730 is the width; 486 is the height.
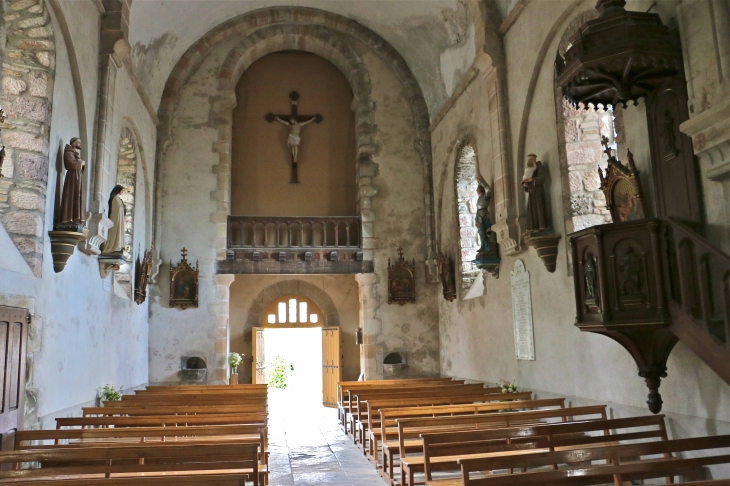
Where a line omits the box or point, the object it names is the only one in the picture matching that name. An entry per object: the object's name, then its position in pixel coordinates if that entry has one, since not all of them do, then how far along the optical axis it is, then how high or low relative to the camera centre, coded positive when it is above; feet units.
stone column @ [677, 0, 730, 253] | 14.74 +5.70
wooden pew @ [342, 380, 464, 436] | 27.40 -1.96
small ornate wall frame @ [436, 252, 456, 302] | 36.96 +3.97
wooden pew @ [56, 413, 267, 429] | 19.45 -2.04
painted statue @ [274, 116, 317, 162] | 44.32 +15.43
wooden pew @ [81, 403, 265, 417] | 21.79 -1.94
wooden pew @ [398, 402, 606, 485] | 16.92 -2.30
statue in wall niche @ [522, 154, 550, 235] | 24.49 +5.77
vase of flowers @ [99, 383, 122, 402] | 26.78 -1.63
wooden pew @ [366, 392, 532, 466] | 20.56 -2.27
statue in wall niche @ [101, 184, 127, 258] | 27.76 +5.79
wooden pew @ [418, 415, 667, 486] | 14.23 -2.31
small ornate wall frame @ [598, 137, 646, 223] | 18.51 +4.54
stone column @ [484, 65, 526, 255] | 27.66 +7.74
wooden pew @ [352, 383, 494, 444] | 26.18 -2.09
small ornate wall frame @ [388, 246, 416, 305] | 40.32 +4.05
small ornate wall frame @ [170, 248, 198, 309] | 38.60 +4.18
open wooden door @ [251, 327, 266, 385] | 44.21 -0.29
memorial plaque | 26.53 +1.27
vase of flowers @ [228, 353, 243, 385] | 41.55 -0.73
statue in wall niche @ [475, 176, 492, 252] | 30.23 +6.22
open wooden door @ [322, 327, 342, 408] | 43.62 -1.25
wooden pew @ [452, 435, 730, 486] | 11.13 -2.37
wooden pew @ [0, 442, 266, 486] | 12.54 -2.14
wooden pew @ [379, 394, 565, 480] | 19.29 -2.28
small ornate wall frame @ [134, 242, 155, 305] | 34.22 +4.35
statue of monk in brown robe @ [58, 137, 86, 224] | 21.75 +5.90
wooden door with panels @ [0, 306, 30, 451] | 17.65 -0.29
